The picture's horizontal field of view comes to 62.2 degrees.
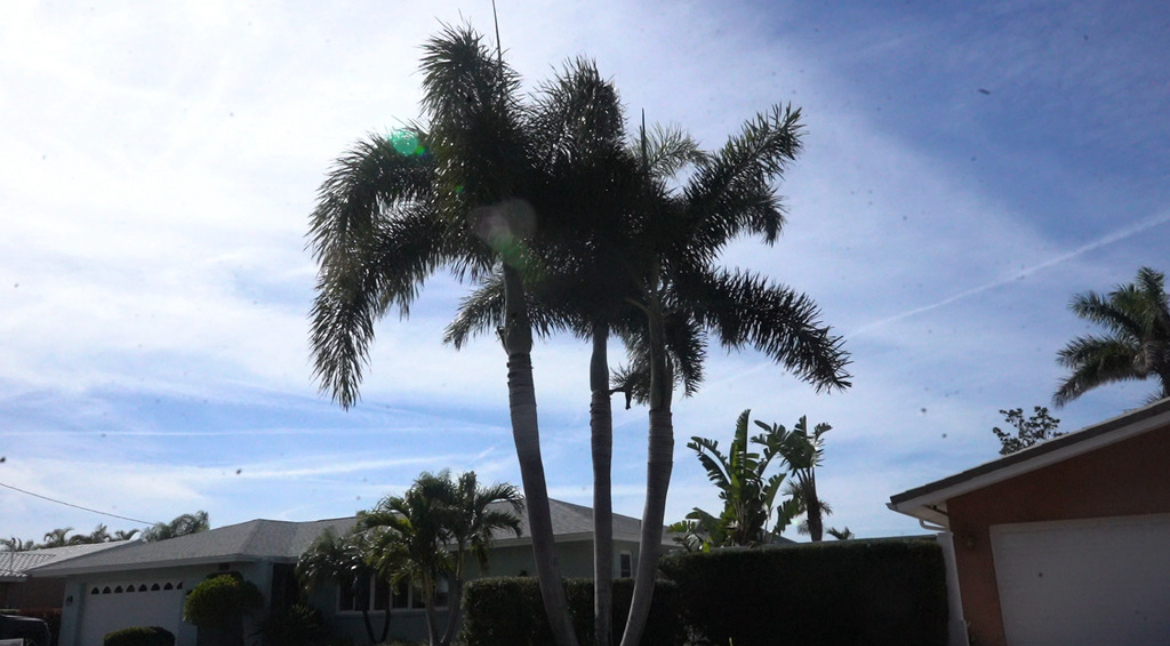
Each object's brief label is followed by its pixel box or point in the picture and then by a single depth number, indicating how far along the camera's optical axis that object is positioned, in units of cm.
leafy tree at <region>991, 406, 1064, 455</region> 4047
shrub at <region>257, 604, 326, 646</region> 2517
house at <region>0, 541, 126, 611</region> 3653
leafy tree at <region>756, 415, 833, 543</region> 2038
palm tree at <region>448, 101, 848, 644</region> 1398
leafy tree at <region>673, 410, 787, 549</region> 1947
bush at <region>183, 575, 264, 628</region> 2456
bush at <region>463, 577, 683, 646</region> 1611
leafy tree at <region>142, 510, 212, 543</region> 5781
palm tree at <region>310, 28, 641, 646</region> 1323
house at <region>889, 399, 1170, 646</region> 1226
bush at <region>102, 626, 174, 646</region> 2533
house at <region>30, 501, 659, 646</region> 2498
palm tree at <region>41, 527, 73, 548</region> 6594
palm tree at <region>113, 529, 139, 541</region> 6154
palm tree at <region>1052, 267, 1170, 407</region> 3275
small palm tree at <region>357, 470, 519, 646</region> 2092
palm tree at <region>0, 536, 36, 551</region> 6262
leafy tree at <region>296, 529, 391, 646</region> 2489
